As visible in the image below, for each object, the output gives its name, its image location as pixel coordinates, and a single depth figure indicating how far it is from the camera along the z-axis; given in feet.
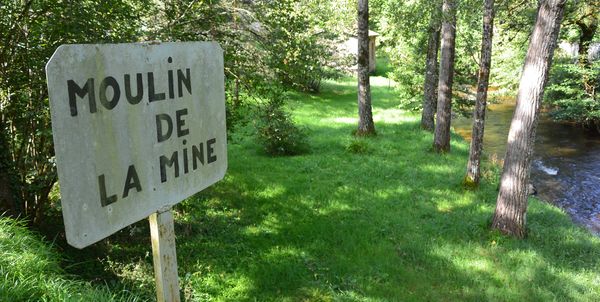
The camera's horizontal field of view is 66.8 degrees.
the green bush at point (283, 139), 38.34
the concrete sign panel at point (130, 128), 6.14
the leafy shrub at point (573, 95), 65.36
